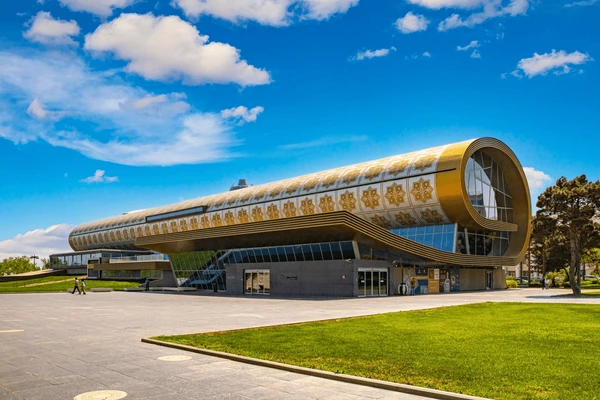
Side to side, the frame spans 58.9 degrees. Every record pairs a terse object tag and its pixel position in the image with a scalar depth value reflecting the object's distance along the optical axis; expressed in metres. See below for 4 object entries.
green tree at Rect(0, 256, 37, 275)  161.75
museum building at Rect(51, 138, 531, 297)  43.66
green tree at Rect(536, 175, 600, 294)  40.75
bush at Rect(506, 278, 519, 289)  69.72
